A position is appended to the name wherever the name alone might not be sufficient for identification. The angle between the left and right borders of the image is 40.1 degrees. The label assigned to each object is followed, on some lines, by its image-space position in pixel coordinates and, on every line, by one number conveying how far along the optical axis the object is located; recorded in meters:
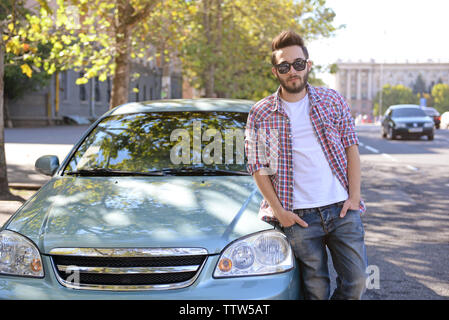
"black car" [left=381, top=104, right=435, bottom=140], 28.74
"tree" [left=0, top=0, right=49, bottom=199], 9.39
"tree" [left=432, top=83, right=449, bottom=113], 146.81
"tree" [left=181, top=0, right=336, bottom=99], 23.31
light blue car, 3.04
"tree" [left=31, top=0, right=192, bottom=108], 12.23
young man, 3.08
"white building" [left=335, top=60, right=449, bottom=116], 173.12
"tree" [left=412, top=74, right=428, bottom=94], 161.38
